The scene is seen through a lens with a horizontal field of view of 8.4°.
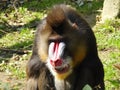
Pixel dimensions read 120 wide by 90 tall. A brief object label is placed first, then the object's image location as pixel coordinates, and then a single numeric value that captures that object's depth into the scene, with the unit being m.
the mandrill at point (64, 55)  7.52
